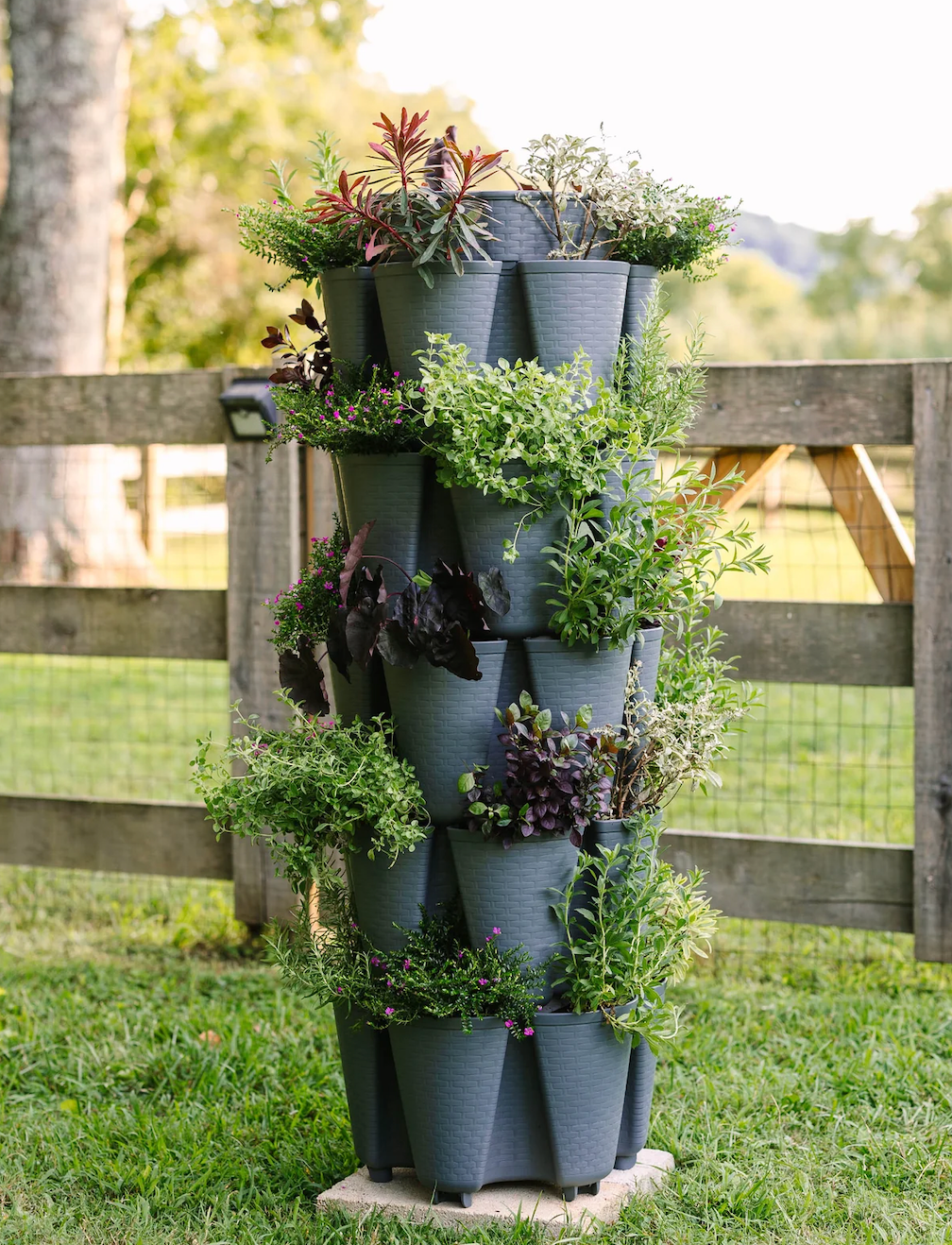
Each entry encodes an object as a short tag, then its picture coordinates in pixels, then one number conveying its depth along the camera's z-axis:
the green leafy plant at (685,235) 2.42
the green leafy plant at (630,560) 2.36
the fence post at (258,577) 4.15
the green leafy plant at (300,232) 2.46
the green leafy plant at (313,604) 2.58
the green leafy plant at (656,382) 2.44
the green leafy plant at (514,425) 2.25
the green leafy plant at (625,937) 2.45
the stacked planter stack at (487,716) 2.37
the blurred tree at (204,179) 21.84
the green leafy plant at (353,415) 2.34
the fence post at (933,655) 3.65
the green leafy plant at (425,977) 2.39
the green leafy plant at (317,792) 2.35
